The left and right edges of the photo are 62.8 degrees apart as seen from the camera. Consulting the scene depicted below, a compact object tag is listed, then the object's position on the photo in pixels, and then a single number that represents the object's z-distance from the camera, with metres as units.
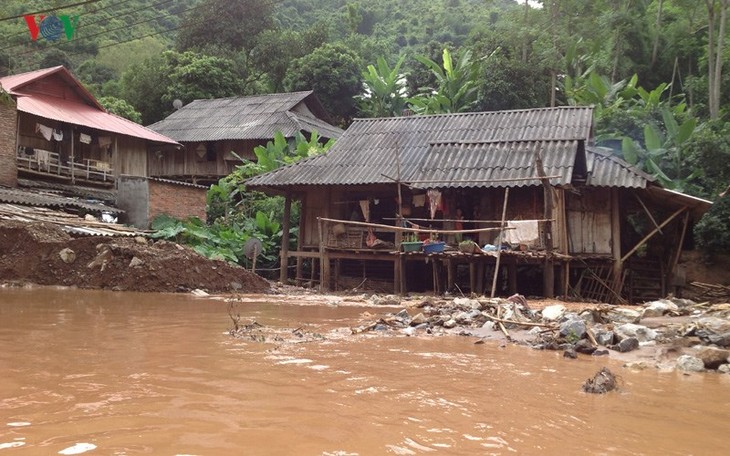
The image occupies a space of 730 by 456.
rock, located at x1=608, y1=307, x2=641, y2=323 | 8.12
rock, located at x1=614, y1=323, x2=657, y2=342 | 6.82
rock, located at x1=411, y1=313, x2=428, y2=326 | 8.12
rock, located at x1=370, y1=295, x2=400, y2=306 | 11.80
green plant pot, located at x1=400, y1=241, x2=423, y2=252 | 14.23
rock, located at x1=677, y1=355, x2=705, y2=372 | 5.57
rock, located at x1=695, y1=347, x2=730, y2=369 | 5.60
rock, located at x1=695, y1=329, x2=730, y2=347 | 6.38
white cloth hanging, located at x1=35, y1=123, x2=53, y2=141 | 20.34
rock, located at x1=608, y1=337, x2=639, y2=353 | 6.33
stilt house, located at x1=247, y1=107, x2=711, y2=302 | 13.88
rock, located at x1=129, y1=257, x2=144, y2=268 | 12.81
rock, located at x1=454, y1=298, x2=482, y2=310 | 9.23
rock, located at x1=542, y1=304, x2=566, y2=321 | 8.20
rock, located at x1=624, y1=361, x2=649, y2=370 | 5.58
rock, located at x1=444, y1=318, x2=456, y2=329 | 7.96
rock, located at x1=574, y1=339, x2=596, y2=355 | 6.27
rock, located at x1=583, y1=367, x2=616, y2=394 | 4.40
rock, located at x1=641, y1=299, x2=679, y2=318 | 8.73
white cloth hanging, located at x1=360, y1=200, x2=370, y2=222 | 16.20
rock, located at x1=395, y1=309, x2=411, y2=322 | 8.31
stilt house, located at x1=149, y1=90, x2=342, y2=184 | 27.05
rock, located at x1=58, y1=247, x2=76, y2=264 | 12.92
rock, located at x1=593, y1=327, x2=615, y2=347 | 6.57
